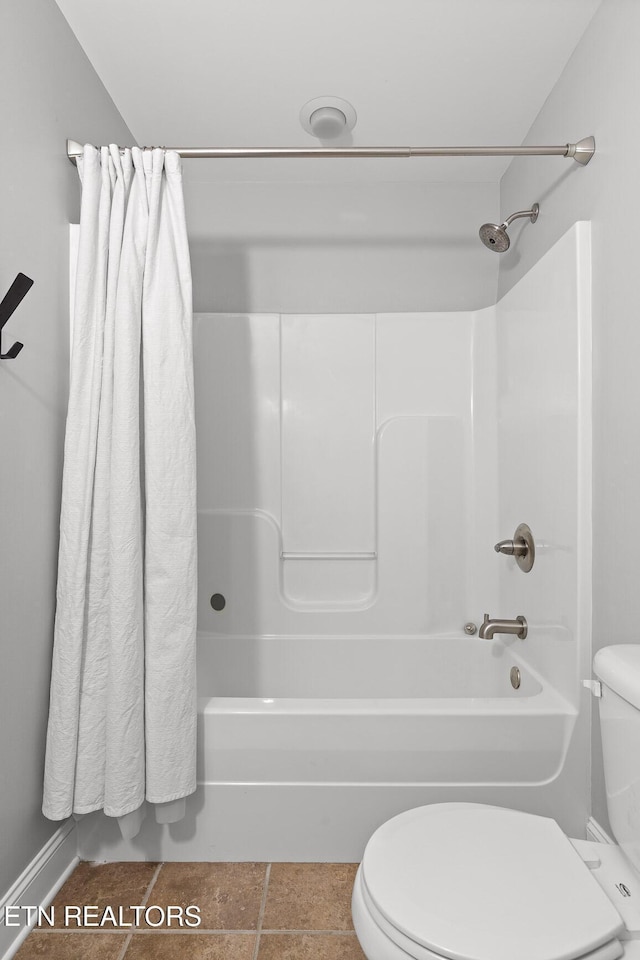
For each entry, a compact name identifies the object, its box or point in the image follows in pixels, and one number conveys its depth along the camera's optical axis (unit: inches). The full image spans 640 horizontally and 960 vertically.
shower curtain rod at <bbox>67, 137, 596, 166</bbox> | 67.3
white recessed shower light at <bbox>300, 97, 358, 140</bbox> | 83.6
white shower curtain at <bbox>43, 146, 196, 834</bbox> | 62.6
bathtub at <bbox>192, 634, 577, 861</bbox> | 67.0
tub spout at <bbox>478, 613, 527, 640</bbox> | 72.5
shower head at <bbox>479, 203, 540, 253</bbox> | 77.5
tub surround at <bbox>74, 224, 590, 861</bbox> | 98.7
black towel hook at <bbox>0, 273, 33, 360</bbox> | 48.1
